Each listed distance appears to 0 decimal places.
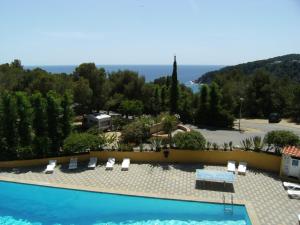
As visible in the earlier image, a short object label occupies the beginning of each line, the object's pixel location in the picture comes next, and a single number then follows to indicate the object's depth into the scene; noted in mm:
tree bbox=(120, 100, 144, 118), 38094
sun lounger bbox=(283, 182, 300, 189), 19938
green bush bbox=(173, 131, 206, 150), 24500
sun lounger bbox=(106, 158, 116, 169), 23781
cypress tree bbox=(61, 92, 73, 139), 26578
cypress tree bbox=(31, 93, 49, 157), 25062
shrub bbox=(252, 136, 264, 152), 23983
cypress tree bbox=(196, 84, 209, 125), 39219
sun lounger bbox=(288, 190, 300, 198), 19109
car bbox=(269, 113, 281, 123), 43281
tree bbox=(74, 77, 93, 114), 38406
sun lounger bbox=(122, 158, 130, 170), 23625
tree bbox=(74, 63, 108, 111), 41266
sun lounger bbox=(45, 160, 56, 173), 23405
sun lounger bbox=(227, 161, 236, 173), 22862
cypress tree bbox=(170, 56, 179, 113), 39625
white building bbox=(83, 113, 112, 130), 34438
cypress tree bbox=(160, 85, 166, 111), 43125
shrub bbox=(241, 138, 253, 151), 24370
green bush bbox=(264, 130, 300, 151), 23250
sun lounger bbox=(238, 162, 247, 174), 22578
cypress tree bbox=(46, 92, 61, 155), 25875
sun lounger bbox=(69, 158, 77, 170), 24031
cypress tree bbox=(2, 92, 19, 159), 25031
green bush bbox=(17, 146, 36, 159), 24875
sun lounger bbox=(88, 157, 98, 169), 23988
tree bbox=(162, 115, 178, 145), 27719
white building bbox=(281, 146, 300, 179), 21469
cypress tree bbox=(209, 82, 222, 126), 38688
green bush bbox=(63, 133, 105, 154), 24594
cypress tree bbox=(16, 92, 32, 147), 25367
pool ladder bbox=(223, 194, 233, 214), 17859
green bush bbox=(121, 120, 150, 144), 29312
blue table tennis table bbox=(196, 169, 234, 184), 20562
